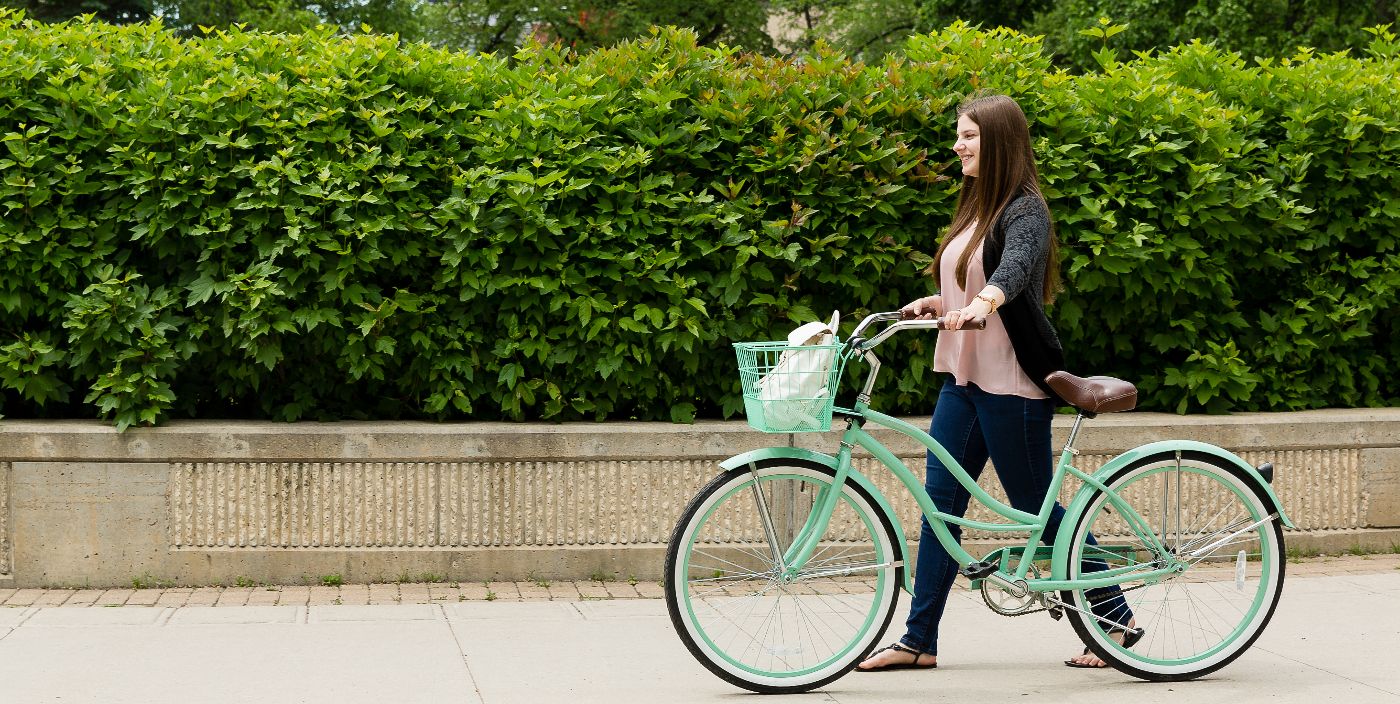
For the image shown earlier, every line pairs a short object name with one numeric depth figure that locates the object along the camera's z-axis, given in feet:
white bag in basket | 27.48
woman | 30.45
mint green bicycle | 30.09
